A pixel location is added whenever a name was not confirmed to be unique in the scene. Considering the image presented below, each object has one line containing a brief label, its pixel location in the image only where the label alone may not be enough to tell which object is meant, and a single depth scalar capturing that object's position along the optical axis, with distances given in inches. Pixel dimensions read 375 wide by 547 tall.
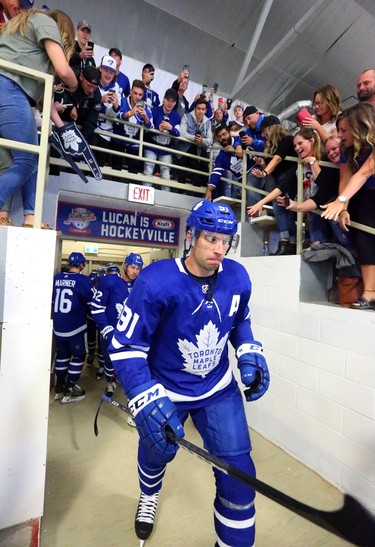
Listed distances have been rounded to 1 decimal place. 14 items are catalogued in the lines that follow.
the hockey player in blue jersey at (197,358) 53.1
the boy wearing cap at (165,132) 185.2
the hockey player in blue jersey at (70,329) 145.5
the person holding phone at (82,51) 146.4
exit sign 173.5
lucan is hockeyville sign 186.9
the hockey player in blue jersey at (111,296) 137.0
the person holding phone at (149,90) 187.0
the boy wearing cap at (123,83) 188.1
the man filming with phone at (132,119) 175.5
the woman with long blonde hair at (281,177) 125.0
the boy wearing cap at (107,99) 161.8
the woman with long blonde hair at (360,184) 79.2
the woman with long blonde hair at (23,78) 68.7
